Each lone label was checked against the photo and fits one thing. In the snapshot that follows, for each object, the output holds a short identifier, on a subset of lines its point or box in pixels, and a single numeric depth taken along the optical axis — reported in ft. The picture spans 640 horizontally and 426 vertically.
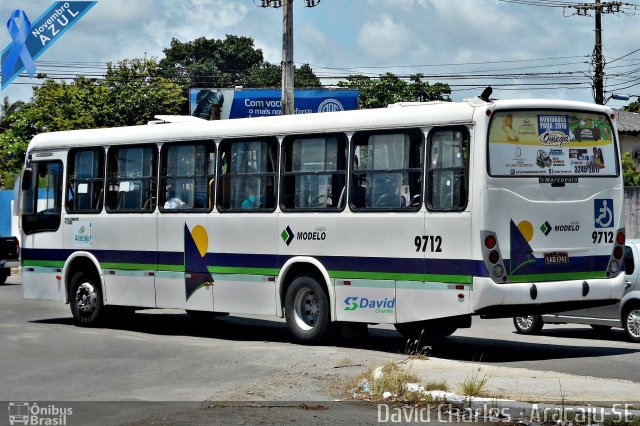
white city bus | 47.70
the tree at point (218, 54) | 330.95
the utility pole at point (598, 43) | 146.51
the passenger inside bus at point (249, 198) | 56.95
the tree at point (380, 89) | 238.89
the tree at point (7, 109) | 273.83
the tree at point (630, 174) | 170.96
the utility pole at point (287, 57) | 97.71
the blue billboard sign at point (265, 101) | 183.73
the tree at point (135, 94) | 217.15
